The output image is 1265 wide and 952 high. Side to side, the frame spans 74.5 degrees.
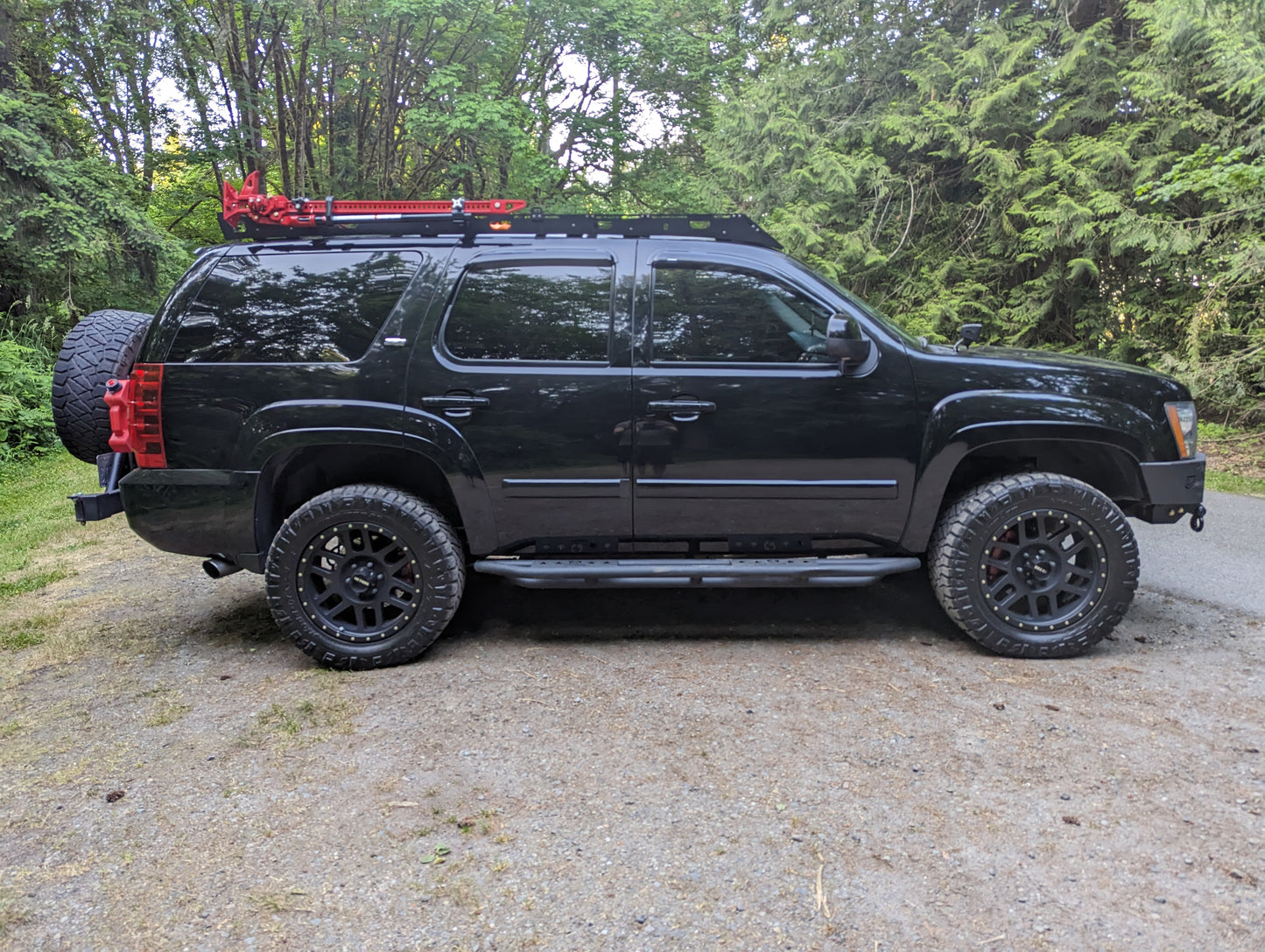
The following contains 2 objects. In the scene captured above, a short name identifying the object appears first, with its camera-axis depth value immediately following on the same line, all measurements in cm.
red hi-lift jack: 415
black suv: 385
